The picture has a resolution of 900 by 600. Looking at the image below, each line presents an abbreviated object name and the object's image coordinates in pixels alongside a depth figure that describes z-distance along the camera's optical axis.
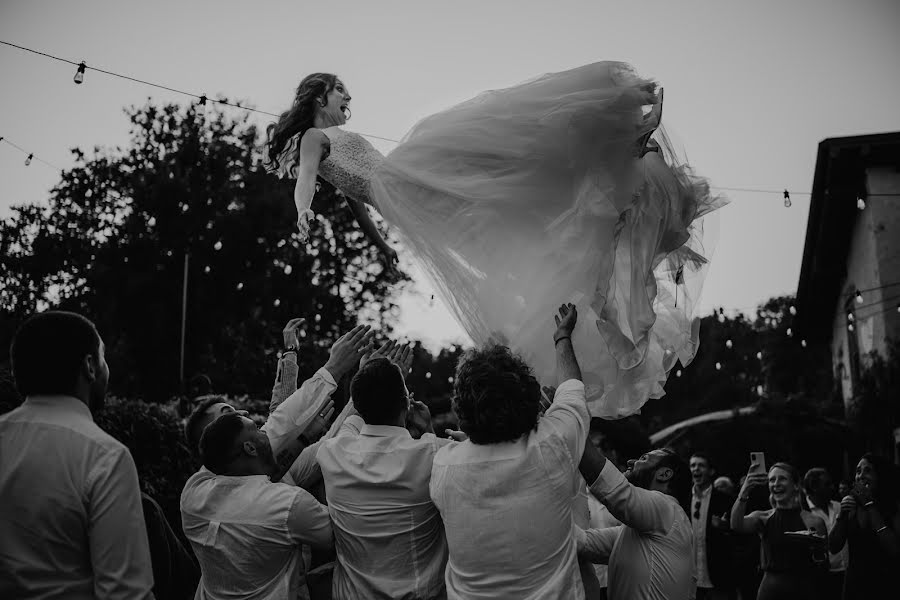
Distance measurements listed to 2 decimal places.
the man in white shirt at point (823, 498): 6.11
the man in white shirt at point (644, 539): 2.64
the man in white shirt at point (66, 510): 1.85
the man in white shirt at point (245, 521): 2.71
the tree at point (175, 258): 20.55
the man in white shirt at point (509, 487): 2.35
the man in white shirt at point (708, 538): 5.98
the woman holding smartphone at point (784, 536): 5.18
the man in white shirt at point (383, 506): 2.67
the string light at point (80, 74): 7.77
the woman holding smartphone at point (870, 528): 5.12
